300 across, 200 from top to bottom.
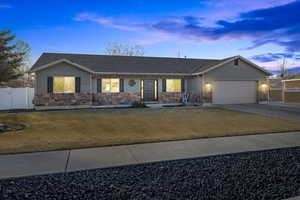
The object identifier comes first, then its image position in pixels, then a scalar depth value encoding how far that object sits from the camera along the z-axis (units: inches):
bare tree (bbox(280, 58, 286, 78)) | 1615.2
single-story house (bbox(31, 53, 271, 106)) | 553.0
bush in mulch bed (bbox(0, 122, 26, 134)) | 278.9
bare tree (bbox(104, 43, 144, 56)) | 1192.5
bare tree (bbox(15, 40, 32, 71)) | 879.1
